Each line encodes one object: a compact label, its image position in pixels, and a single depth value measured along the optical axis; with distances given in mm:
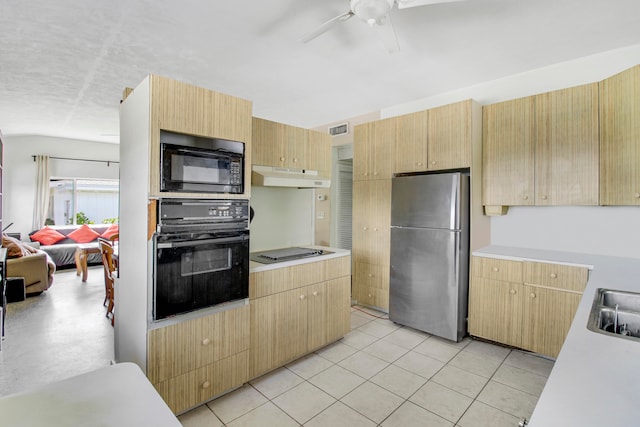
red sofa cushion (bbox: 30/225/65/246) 6230
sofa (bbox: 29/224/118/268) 6051
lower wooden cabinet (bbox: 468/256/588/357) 2594
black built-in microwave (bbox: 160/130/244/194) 1828
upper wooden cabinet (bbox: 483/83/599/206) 2670
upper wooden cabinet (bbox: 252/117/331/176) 2625
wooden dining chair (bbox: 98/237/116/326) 3586
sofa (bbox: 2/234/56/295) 4379
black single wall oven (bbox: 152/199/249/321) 1796
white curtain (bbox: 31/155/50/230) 6617
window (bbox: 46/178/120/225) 7020
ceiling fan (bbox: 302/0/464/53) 1806
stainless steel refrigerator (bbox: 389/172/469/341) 3039
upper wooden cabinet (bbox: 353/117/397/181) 3730
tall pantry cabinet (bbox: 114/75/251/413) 1775
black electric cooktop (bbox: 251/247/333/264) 2600
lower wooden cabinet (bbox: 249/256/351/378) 2361
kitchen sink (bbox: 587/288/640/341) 1321
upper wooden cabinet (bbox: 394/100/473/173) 3126
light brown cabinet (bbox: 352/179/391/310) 3756
